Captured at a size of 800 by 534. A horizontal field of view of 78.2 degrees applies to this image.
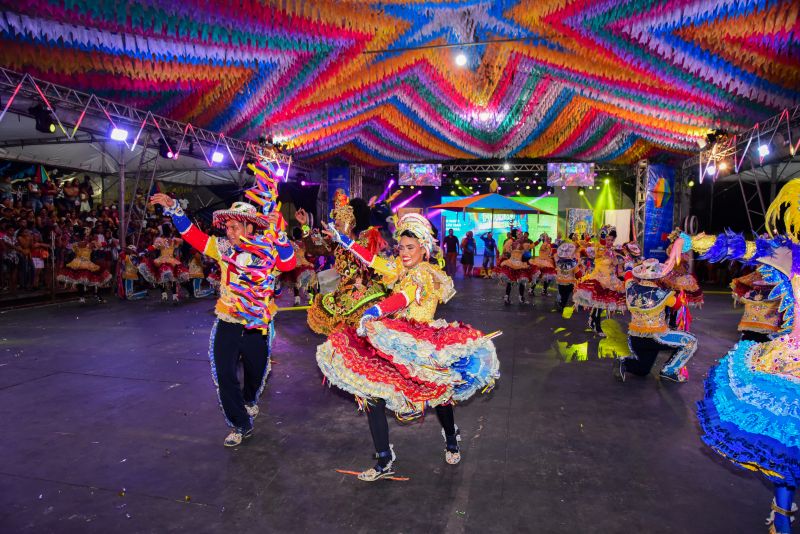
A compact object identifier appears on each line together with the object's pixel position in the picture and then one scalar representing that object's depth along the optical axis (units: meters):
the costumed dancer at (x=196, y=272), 11.70
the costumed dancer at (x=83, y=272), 10.84
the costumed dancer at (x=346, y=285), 6.89
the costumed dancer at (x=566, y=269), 9.70
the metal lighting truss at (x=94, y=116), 8.29
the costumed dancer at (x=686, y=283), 7.76
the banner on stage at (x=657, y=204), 17.81
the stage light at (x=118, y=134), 10.22
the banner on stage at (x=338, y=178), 20.55
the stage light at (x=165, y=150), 11.56
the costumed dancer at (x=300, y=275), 10.51
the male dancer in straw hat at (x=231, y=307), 3.76
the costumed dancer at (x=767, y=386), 2.28
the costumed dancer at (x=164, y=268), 11.13
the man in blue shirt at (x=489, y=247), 19.00
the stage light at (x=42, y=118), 8.66
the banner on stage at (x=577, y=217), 21.44
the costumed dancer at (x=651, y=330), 5.40
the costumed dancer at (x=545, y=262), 11.45
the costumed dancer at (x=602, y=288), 7.66
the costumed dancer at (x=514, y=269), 11.41
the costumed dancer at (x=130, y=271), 11.55
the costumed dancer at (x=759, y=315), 6.10
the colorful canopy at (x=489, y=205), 15.62
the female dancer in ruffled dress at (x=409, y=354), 3.08
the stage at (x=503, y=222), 22.17
